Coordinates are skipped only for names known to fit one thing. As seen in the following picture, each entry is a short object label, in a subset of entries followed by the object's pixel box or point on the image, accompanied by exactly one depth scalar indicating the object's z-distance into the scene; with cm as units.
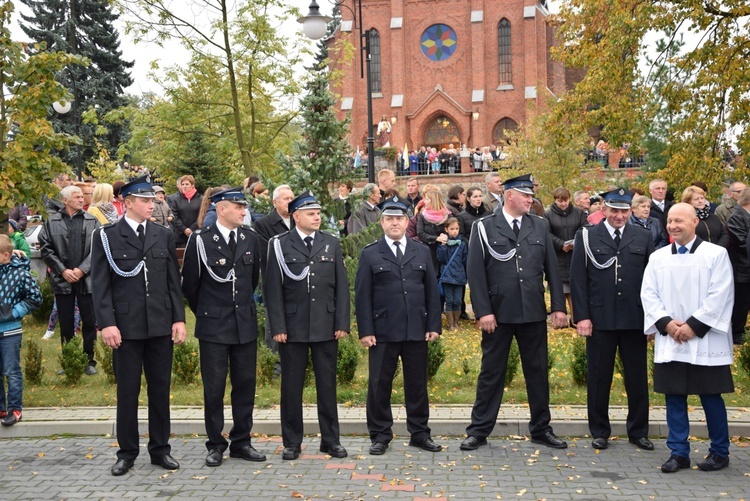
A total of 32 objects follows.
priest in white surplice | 770
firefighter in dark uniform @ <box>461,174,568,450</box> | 863
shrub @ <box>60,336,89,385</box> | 1072
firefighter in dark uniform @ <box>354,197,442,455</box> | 860
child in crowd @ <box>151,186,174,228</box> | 1530
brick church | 6106
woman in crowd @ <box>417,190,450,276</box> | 1452
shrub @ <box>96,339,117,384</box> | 1078
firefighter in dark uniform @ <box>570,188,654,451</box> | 853
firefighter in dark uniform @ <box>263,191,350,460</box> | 843
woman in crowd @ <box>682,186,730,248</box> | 1270
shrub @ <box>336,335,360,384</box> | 1063
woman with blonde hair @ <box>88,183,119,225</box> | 1280
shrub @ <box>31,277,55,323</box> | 1500
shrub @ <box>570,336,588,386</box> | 1037
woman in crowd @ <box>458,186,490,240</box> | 1479
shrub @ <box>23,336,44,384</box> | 1095
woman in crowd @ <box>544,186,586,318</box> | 1409
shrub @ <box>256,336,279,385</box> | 1081
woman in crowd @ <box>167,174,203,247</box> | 1597
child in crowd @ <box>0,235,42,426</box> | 939
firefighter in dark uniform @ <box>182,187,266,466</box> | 824
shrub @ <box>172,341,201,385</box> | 1083
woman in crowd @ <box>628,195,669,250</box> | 1252
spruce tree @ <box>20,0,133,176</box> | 5238
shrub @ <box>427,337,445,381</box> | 1066
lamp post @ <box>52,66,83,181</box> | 2347
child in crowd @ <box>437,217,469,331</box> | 1436
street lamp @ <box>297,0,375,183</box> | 2059
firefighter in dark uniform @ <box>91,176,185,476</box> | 798
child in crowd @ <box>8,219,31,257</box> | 1239
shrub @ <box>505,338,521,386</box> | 1045
